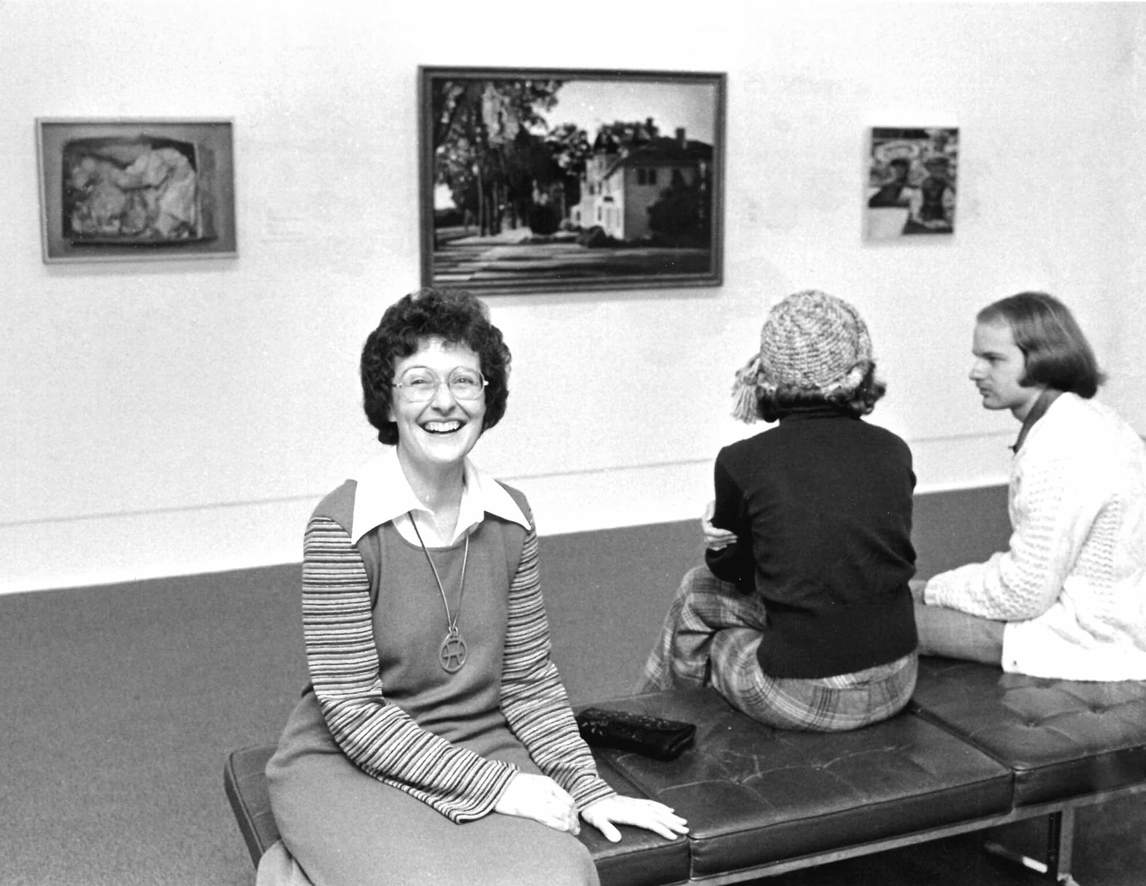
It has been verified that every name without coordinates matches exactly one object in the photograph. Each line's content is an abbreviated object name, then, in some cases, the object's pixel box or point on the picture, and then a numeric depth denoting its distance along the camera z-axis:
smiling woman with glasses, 3.38
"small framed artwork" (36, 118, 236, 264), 7.64
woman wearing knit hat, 4.27
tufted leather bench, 3.74
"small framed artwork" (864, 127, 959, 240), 9.68
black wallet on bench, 4.11
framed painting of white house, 8.52
